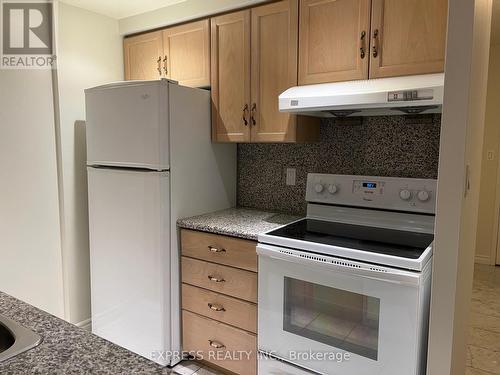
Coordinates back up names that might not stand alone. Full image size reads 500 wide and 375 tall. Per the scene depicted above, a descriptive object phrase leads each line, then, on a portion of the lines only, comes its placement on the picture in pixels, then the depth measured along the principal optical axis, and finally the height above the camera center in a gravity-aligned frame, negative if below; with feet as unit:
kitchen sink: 2.72 -1.47
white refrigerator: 7.09 -0.98
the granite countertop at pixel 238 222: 6.72 -1.45
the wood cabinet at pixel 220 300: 6.72 -2.84
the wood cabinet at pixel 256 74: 7.04 +1.39
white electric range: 5.07 -1.95
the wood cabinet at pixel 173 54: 8.05 +2.03
